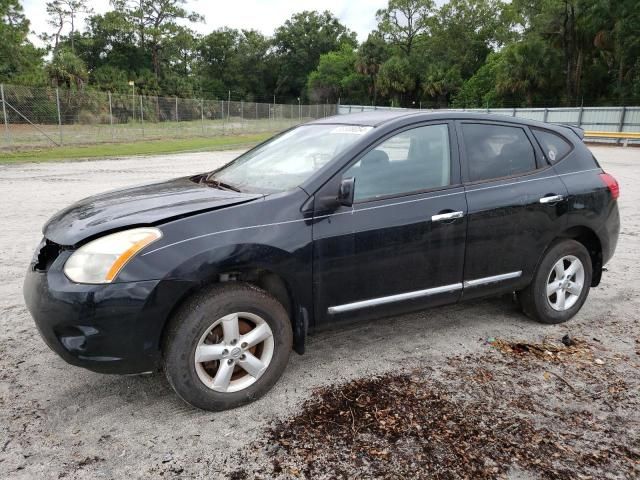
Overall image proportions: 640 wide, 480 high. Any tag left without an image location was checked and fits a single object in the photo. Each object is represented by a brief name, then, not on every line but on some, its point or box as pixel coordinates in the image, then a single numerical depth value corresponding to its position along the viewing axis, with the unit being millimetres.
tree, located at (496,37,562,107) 46531
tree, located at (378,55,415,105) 64438
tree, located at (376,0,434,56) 73562
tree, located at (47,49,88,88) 34438
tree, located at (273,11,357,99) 89500
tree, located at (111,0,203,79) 65438
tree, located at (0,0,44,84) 40594
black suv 2826
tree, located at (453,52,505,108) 56250
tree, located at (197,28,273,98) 87812
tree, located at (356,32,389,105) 68875
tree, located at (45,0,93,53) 61000
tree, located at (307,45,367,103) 71812
